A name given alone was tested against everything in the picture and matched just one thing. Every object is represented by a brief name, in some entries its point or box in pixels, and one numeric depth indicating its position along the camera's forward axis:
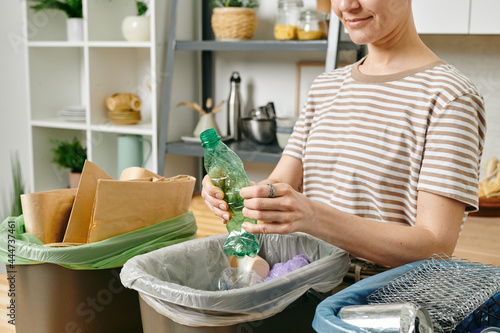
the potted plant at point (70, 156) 3.07
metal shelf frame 2.19
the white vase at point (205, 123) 2.62
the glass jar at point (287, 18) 2.32
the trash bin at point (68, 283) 1.00
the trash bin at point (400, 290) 0.70
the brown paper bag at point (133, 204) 1.04
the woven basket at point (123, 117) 2.82
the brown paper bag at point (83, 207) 1.08
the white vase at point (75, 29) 2.90
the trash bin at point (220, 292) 0.80
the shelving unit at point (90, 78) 2.73
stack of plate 2.99
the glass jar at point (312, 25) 2.26
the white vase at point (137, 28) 2.71
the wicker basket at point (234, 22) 2.42
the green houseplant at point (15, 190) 2.86
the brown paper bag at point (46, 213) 1.08
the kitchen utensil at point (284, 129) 2.34
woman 0.95
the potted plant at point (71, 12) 2.89
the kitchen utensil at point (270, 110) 2.51
